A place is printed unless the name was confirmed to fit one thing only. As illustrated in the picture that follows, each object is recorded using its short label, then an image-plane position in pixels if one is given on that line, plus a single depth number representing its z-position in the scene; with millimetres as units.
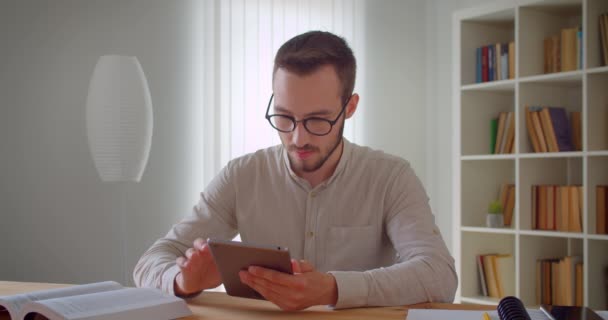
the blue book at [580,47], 3183
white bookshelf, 3072
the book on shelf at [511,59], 3496
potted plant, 3576
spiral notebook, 1106
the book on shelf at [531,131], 3363
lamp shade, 3076
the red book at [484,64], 3637
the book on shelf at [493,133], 3682
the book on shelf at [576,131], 3330
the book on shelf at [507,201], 3625
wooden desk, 1327
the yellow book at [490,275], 3633
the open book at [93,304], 1192
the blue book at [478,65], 3664
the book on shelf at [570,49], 3250
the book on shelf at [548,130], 3287
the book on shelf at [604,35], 3039
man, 1609
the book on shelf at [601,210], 3045
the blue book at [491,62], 3613
